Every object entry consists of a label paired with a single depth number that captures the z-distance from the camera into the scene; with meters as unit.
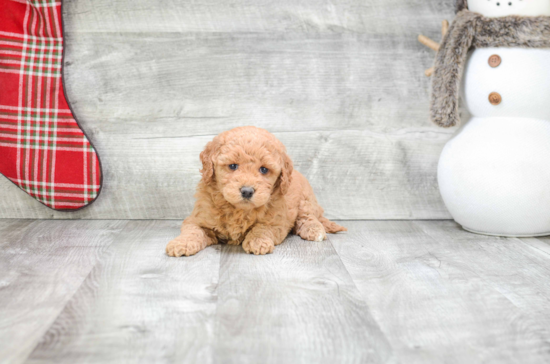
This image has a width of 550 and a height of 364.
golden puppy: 0.89
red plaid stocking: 1.07
